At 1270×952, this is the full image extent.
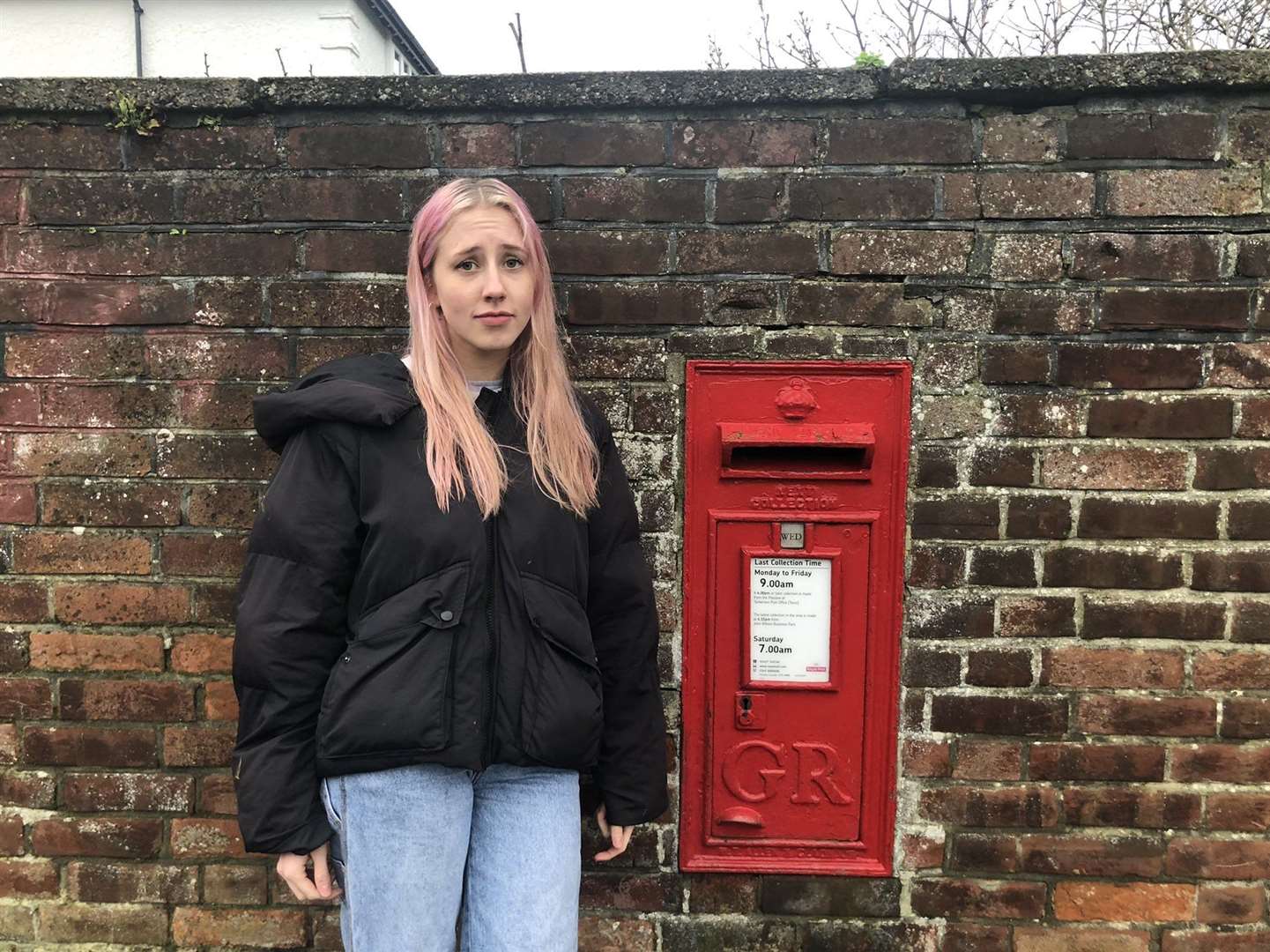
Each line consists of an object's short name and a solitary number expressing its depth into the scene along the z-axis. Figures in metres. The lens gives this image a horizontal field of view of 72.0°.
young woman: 1.42
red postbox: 2.00
